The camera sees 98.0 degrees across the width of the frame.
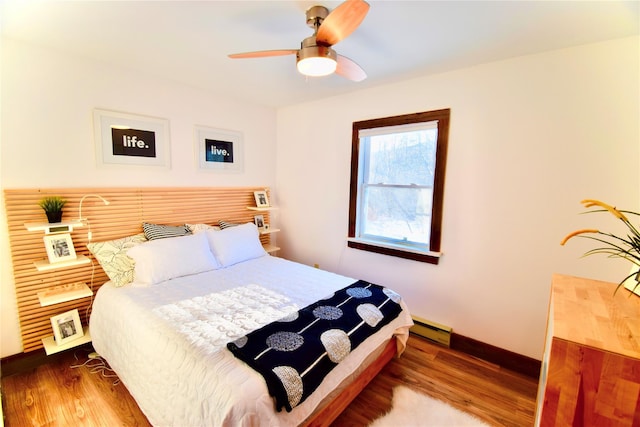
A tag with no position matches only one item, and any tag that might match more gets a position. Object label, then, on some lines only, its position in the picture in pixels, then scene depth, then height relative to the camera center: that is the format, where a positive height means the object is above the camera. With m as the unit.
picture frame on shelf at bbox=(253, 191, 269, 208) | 3.53 -0.19
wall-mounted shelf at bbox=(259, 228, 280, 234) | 3.47 -0.58
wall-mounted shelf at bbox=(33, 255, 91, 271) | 1.95 -0.61
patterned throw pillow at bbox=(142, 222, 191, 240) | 2.55 -0.46
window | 2.50 +0.03
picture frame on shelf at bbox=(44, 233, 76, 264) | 2.04 -0.50
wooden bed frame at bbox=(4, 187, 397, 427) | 1.95 -0.44
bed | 1.27 -0.85
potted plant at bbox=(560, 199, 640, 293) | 0.91 -0.16
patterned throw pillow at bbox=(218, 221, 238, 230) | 3.14 -0.47
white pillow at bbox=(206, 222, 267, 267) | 2.74 -0.62
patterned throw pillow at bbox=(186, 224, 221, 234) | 2.87 -0.47
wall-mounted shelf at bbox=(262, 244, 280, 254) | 3.56 -0.83
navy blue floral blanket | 1.30 -0.86
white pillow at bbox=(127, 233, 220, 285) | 2.24 -0.65
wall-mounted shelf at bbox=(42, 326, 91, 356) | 2.04 -1.24
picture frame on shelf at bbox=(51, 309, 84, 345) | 2.09 -1.13
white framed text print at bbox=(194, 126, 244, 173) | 3.03 +0.38
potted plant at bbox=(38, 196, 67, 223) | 2.02 -0.20
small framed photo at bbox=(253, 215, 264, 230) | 3.58 -0.48
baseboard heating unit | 2.51 -1.32
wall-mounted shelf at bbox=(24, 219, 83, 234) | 1.91 -0.33
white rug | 1.70 -1.43
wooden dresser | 0.76 -0.51
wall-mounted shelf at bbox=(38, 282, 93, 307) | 2.00 -0.86
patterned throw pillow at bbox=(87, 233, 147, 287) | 2.21 -0.64
